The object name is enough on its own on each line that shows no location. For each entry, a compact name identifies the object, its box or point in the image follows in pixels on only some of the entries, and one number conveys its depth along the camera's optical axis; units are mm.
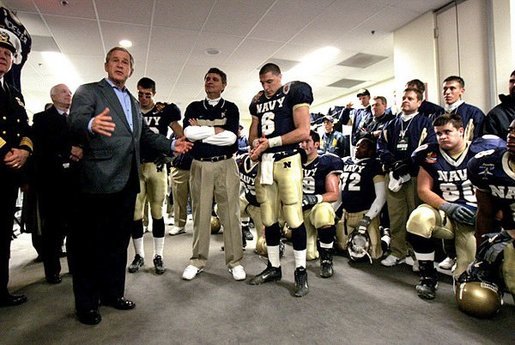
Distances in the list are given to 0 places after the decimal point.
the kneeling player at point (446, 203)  2355
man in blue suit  1897
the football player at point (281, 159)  2424
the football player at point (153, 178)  2893
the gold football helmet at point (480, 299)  1896
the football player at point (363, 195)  3266
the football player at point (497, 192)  1935
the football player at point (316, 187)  3132
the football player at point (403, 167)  3043
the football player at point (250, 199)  3626
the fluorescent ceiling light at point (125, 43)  5425
